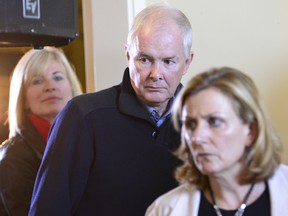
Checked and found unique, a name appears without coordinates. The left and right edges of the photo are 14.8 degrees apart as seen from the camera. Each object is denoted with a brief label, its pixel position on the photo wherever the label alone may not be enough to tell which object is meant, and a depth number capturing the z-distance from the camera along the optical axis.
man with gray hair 2.53
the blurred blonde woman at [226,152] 2.21
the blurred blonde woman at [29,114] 2.90
